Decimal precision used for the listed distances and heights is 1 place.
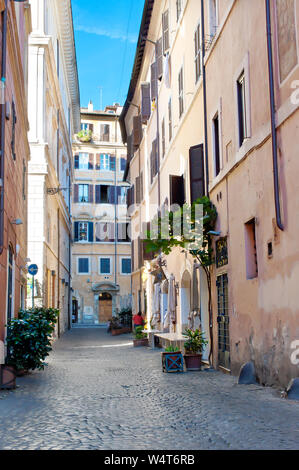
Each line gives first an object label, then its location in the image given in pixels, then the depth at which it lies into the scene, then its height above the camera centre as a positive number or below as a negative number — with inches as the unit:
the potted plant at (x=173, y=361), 464.8 -37.8
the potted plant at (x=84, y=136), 1940.2 +592.5
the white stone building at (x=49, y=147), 861.2 +287.1
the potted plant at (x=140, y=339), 836.6 -36.8
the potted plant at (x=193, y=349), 475.5 -29.5
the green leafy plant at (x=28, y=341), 444.9 -19.5
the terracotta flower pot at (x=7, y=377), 371.6 -39.0
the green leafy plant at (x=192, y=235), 486.9 +65.6
